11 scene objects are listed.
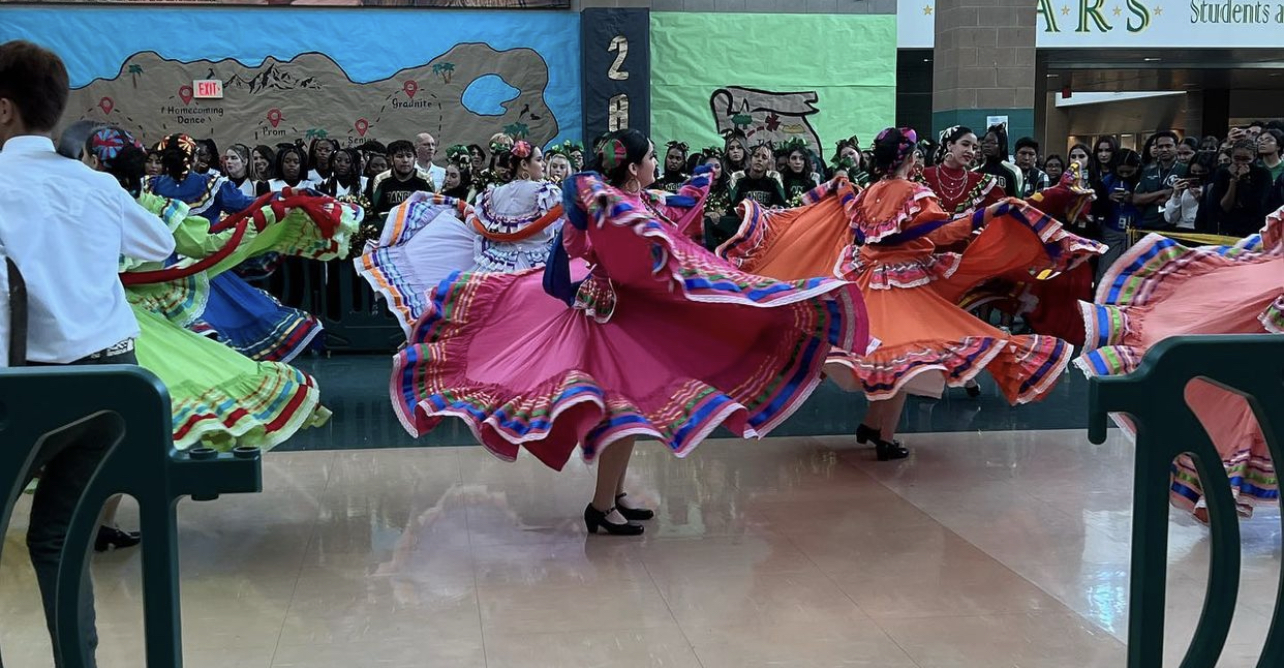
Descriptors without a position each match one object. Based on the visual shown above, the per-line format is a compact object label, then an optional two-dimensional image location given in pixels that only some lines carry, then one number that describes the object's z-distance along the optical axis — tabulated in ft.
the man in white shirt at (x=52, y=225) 9.70
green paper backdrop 47.65
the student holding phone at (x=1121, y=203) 34.86
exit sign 44.78
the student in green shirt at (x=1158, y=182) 33.65
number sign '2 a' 46.06
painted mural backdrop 44.21
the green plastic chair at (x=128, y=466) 6.67
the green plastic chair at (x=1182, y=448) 7.75
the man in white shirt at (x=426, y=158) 34.96
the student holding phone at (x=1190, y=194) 31.89
